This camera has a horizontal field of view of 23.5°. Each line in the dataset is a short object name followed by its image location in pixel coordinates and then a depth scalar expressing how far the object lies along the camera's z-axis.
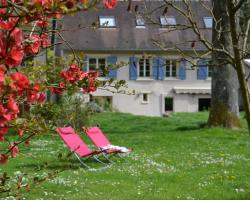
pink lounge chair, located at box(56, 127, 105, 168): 11.89
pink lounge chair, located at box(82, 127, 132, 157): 12.30
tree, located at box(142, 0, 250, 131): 18.59
